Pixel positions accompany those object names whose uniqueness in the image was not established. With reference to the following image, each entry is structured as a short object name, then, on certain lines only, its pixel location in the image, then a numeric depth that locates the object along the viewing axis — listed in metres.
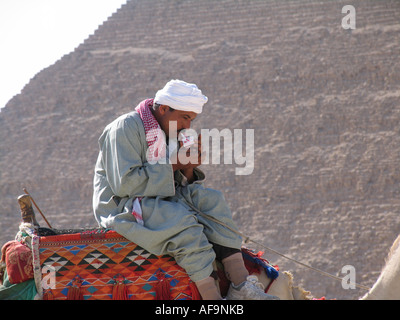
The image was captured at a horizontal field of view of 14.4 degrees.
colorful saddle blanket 7.48
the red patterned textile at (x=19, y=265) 7.58
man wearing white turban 7.41
